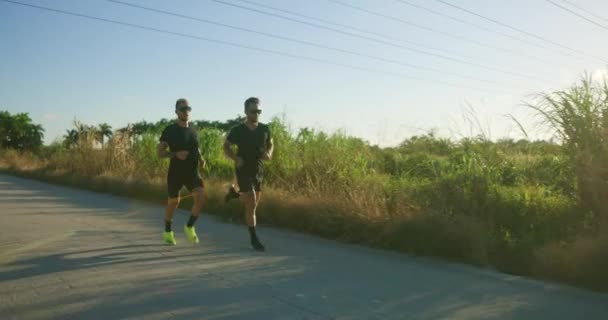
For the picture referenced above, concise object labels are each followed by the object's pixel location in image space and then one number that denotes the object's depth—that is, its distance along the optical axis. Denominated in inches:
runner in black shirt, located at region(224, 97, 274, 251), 307.0
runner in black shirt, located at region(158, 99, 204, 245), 308.7
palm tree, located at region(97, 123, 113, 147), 967.9
